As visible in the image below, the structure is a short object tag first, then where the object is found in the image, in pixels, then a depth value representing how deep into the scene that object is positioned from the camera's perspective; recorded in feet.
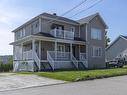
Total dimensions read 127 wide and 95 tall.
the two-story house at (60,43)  42.56
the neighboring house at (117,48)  70.80
